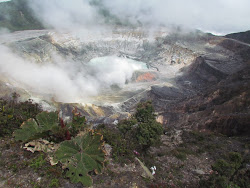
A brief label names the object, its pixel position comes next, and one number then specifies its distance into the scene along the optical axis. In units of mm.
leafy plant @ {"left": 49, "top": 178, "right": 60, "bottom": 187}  6089
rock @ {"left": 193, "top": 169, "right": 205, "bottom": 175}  10917
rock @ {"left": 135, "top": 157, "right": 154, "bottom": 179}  8156
